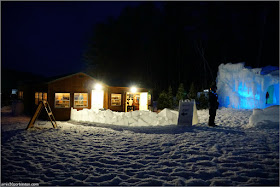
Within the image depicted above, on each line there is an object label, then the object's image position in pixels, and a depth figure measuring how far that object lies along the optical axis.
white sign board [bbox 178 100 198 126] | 8.59
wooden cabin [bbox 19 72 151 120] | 12.88
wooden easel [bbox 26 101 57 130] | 8.14
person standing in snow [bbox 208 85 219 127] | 7.77
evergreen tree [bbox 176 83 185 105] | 21.36
